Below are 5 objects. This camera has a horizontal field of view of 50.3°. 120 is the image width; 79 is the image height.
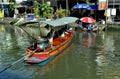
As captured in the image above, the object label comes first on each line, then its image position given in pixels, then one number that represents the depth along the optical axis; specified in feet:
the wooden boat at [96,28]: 58.17
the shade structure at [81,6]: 66.83
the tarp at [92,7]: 67.11
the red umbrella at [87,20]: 59.24
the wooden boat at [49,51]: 31.04
